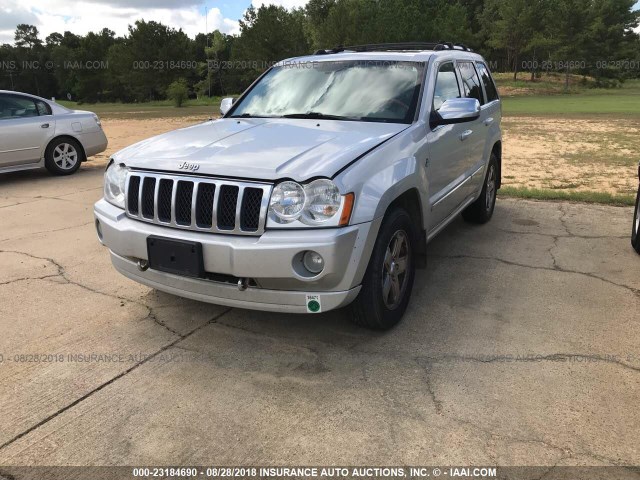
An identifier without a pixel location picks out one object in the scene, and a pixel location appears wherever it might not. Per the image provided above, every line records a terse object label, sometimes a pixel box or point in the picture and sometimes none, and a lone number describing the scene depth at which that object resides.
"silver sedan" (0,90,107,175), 9.21
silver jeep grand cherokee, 3.04
